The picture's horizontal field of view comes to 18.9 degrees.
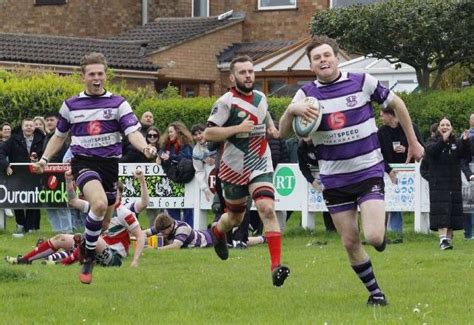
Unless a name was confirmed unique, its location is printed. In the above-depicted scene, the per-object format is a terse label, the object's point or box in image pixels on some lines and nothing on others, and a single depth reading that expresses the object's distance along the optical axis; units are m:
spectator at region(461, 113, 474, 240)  21.42
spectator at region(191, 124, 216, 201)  23.04
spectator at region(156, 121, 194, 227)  23.56
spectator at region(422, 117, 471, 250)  19.77
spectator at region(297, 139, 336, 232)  18.91
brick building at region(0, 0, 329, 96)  38.16
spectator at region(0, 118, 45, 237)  25.19
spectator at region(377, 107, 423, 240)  20.89
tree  28.44
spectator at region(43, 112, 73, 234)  24.78
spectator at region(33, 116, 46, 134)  25.47
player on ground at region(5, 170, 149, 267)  17.25
